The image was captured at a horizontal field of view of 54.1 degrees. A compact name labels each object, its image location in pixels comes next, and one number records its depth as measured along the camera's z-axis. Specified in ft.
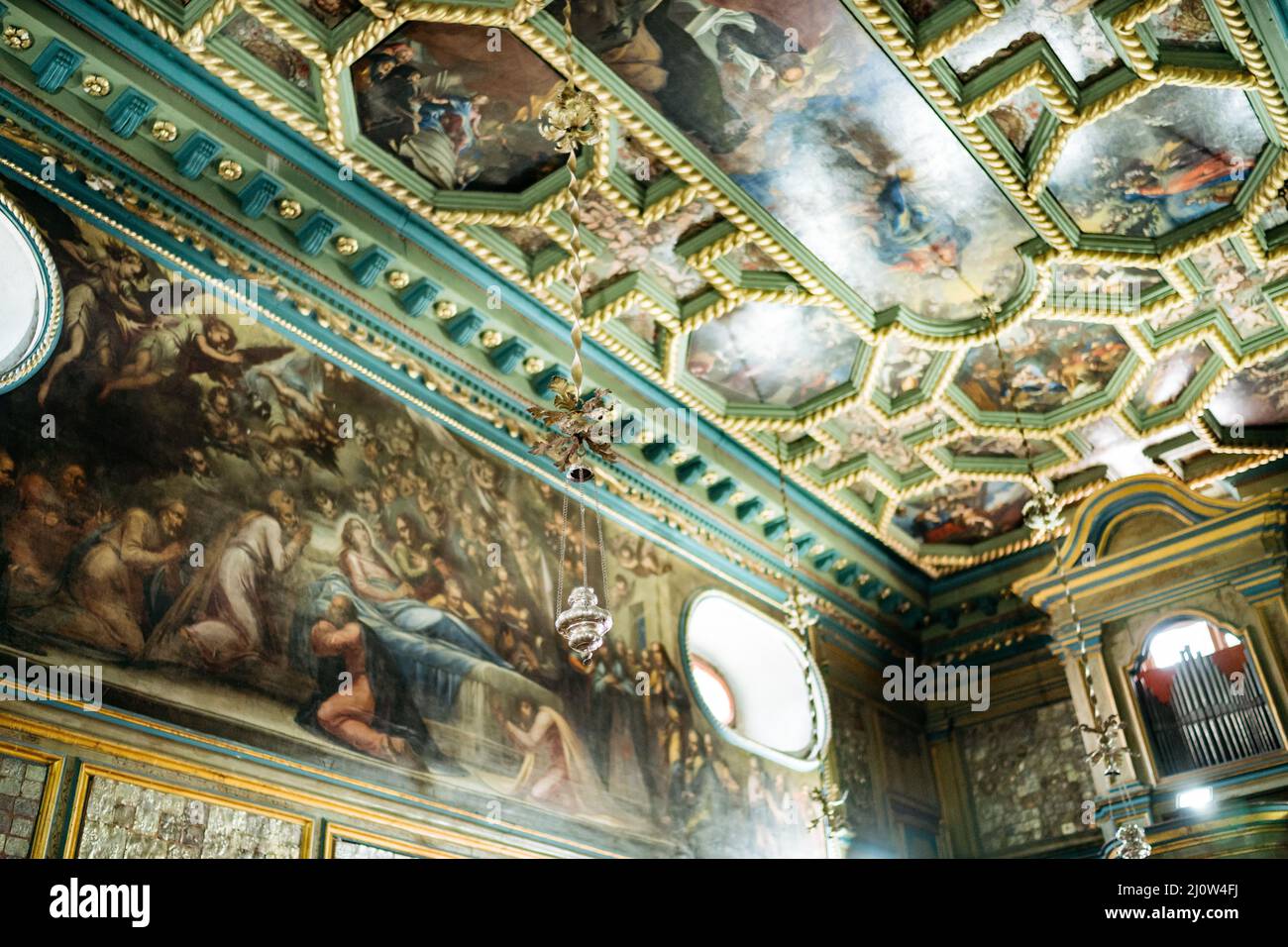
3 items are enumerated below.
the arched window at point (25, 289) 25.93
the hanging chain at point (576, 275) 17.26
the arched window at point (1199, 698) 41.06
